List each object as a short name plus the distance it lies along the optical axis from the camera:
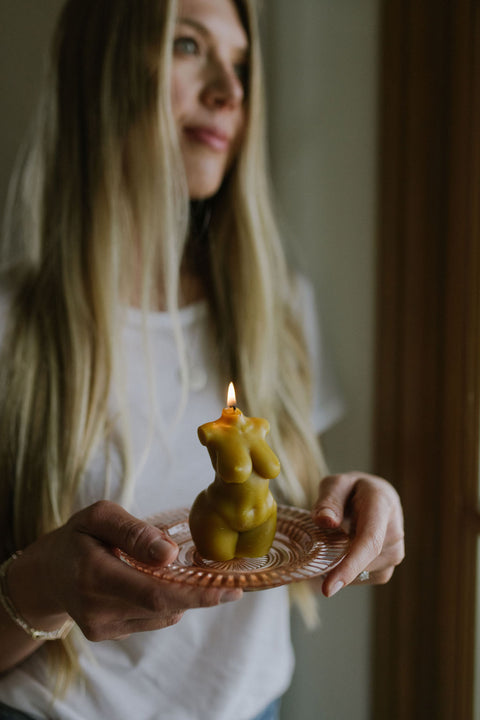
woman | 0.65
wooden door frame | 0.75
